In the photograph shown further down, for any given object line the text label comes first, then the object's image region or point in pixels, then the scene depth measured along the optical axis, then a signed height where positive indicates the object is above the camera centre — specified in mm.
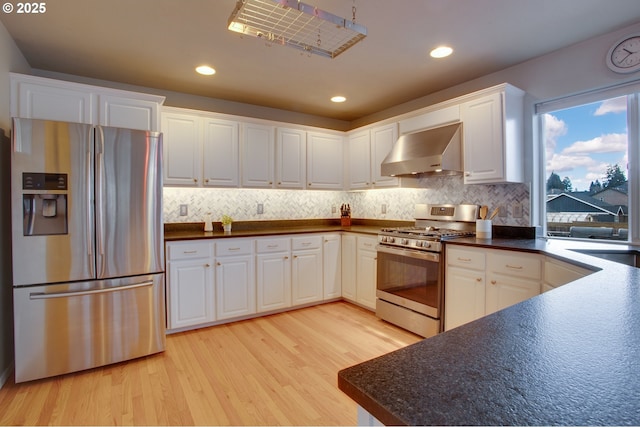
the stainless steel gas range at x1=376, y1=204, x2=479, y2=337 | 2955 -534
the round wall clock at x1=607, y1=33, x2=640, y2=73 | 2393 +1177
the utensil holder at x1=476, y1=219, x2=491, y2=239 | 3039 -160
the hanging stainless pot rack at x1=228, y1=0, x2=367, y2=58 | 1646 +1061
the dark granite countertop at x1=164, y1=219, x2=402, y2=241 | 3402 -179
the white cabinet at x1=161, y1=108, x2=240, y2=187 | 3414 +710
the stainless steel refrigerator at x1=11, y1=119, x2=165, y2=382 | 2295 -234
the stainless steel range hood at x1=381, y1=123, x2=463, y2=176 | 3117 +605
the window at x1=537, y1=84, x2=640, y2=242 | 2561 +389
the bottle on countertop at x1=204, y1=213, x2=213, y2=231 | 3732 -103
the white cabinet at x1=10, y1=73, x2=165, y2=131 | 2484 +903
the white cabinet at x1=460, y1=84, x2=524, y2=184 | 2859 +698
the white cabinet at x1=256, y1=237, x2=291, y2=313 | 3584 -667
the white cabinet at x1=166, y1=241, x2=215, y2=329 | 3107 -680
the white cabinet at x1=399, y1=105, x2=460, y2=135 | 3225 +984
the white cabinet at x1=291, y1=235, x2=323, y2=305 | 3799 -662
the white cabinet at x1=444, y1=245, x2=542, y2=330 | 2404 -538
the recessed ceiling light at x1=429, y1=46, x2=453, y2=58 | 2666 +1346
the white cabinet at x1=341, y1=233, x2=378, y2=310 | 3705 -656
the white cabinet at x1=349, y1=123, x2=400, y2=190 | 3934 +750
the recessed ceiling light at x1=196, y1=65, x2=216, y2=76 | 3035 +1365
